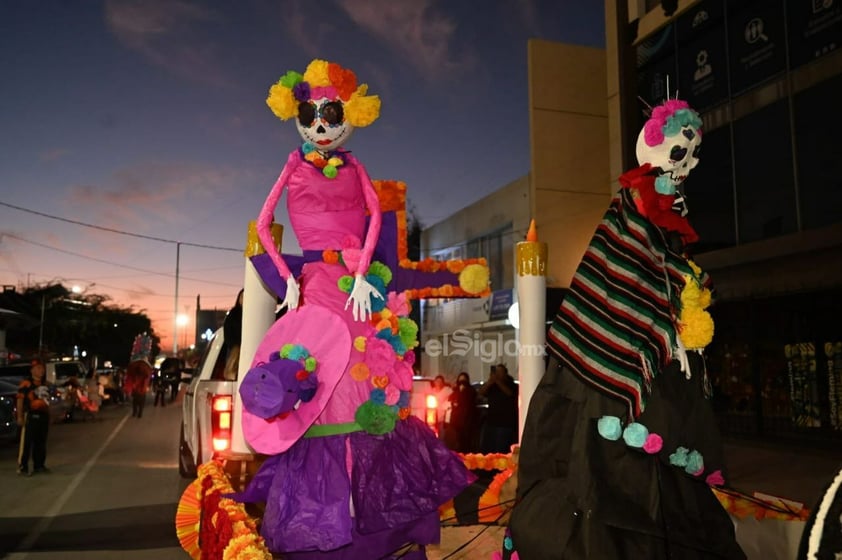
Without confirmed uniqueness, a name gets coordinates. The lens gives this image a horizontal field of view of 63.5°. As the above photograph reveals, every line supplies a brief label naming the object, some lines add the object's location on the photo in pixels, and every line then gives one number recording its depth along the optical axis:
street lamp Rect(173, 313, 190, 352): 55.49
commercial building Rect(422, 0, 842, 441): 12.28
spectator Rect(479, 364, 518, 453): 8.74
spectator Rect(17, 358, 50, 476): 9.66
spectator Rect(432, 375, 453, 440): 10.93
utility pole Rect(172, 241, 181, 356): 46.23
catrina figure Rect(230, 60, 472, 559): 3.11
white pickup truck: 6.07
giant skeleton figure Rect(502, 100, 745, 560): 2.35
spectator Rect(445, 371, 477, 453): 10.09
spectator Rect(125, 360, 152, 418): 19.89
